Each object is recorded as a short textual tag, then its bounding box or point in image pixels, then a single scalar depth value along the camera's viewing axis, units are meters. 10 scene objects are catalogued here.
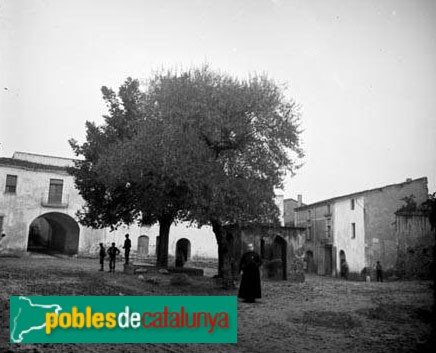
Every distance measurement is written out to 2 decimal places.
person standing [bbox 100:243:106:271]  21.84
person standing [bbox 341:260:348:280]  36.55
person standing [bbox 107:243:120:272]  21.34
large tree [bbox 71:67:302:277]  14.49
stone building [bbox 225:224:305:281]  24.02
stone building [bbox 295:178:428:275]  33.53
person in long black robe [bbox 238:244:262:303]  12.52
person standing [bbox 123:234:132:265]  22.74
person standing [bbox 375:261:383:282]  30.11
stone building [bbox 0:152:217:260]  34.59
